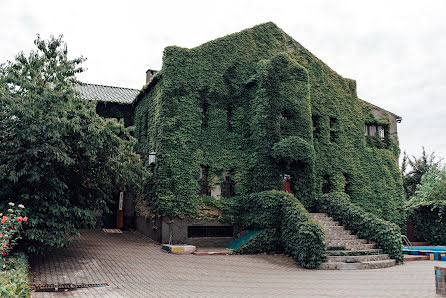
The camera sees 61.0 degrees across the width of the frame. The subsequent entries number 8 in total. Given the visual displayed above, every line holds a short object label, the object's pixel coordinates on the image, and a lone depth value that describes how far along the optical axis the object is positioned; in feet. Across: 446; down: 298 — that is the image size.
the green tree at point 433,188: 77.23
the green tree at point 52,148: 37.60
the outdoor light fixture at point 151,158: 63.62
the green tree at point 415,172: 132.87
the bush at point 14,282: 18.16
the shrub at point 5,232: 25.55
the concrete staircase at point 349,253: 47.14
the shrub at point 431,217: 75.01
